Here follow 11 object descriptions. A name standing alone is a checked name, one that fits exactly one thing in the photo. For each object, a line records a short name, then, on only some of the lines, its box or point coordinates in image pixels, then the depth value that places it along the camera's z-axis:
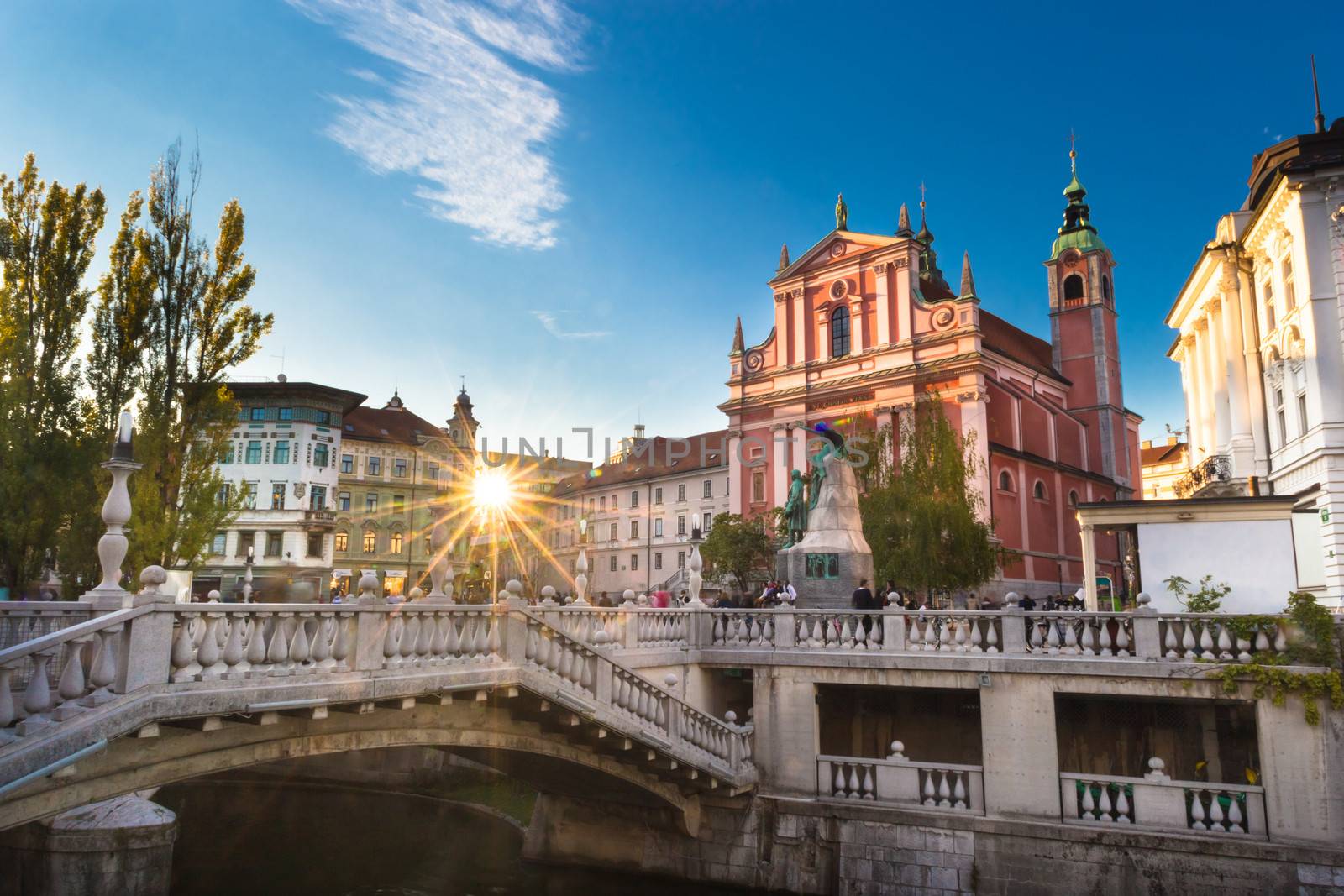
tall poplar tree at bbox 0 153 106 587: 17.39
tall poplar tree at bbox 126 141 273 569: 18.62
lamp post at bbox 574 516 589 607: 15.14
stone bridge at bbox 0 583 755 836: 7.23
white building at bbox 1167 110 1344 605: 26.41
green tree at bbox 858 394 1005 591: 29.56
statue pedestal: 19.53
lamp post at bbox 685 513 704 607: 17.91
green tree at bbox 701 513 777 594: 45.72
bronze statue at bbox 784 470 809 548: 22.33
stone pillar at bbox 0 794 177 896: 14.57
